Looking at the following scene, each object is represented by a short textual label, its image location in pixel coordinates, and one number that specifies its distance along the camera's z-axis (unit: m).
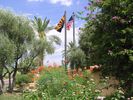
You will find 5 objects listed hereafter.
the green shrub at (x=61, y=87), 4.66
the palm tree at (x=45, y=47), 16.75
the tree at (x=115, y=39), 4.75
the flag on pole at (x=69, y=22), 16.45
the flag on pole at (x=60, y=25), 15.76
